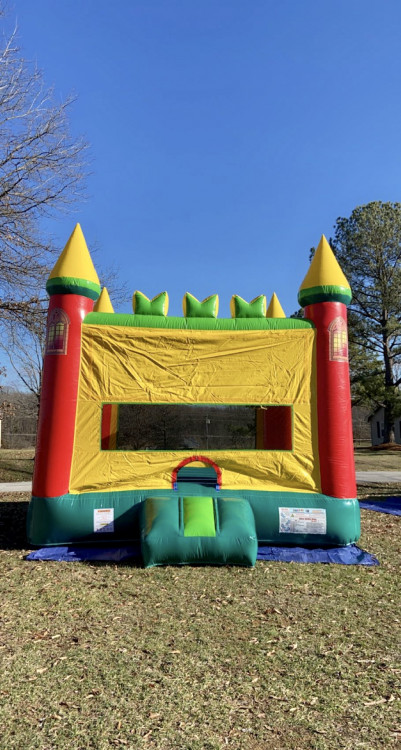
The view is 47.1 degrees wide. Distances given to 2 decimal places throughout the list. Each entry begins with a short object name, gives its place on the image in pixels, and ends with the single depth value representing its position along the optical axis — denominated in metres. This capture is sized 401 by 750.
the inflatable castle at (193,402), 5.80
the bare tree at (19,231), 10.24
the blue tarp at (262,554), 5.57
